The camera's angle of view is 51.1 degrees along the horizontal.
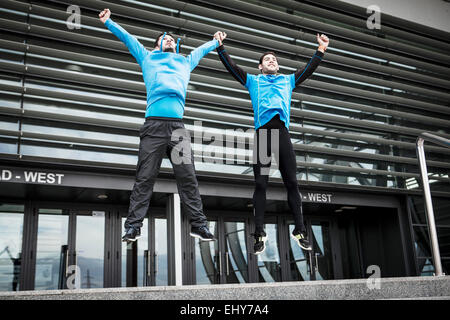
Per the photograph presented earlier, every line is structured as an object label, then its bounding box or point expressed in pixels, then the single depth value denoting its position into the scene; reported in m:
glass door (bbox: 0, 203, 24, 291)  6.75
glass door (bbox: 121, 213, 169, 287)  7.50
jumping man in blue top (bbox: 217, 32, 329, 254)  4.34
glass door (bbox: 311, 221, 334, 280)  9.09
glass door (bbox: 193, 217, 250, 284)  8.07
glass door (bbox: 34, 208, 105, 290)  7.01
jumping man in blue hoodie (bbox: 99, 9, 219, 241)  3.90
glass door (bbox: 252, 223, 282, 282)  8.55
